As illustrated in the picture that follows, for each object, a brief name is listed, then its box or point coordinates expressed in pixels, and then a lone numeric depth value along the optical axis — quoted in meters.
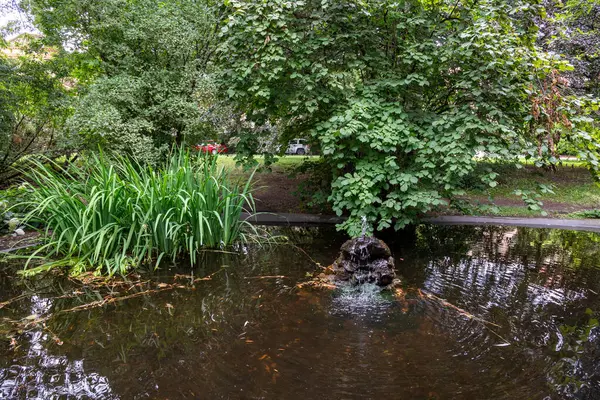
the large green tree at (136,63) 7.33
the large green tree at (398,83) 4.95
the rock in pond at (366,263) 4.47
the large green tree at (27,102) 7.45
